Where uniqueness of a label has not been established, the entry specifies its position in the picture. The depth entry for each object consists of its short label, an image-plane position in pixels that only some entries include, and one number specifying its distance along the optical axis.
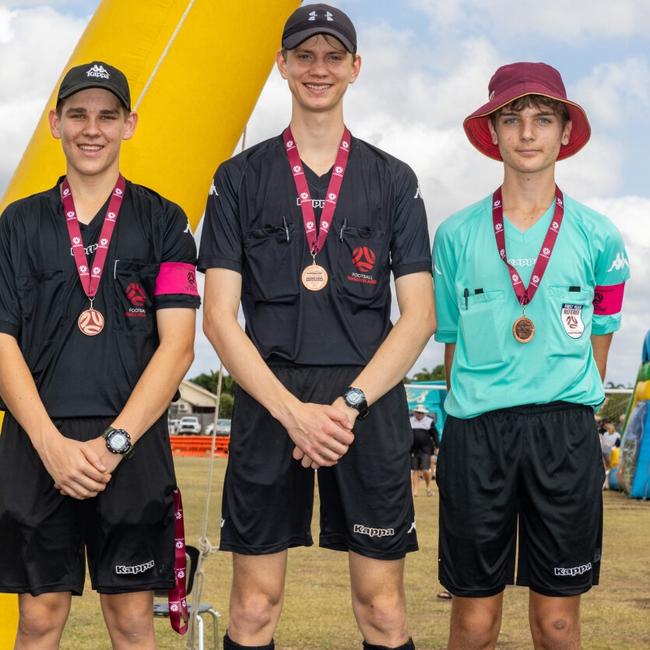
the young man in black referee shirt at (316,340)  3.47
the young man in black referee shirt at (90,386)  3.51
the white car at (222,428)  58.27
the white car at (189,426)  67.56
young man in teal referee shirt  3.71
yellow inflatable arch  5.13
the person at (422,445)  18.19
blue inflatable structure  19.11
